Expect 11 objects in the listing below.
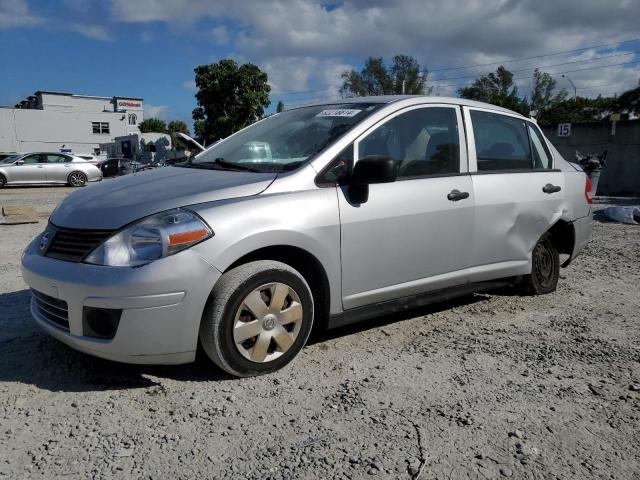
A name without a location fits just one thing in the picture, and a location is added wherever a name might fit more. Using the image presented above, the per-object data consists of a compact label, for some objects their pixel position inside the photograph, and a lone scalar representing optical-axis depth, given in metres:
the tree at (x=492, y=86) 63.84
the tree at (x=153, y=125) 86.94
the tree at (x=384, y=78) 68.06
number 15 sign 20.66
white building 54.41
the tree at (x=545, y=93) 63.56
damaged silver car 2.69
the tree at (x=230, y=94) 42.88
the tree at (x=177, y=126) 89.51
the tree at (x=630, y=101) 42.51
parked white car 20.81
